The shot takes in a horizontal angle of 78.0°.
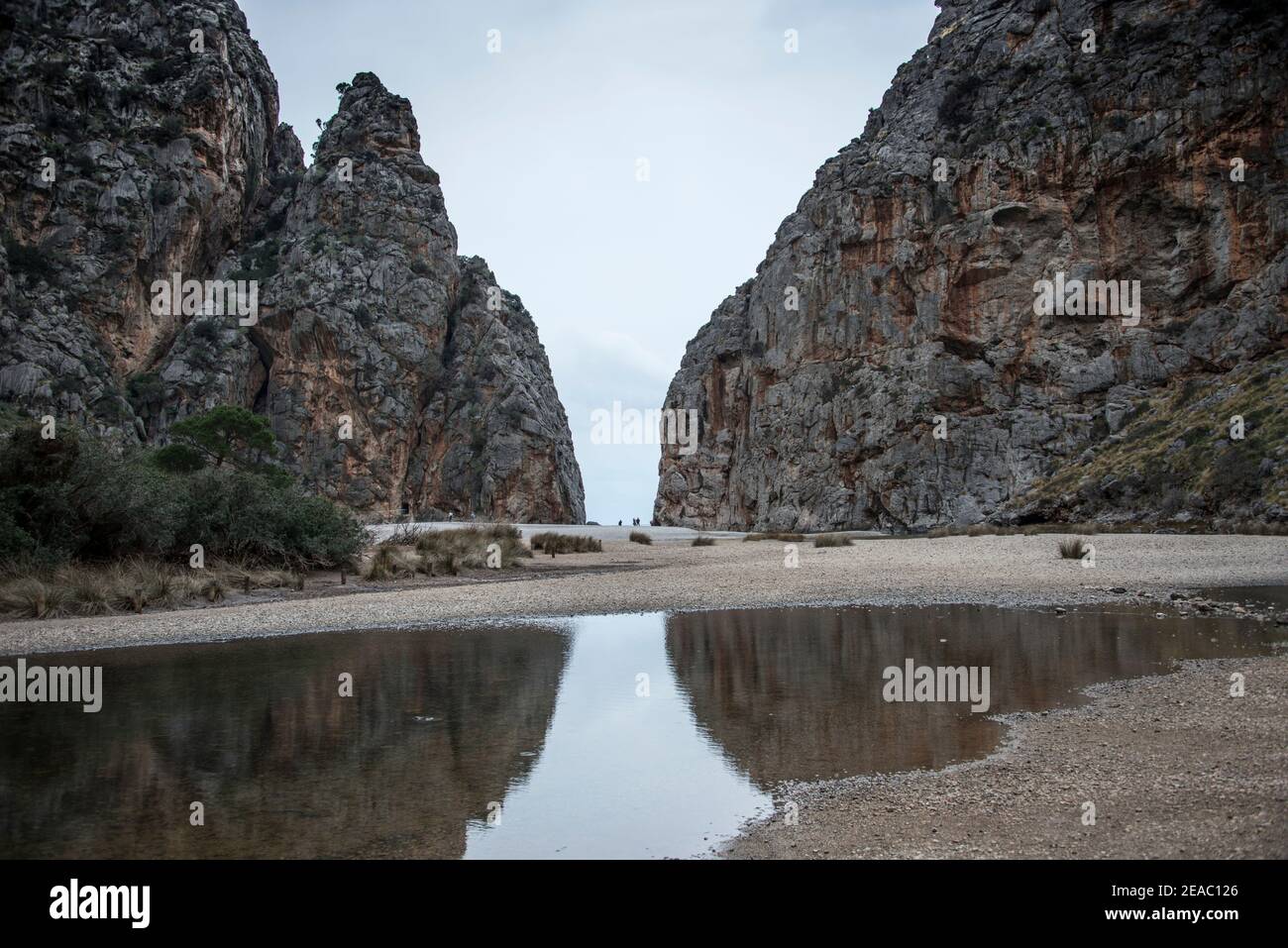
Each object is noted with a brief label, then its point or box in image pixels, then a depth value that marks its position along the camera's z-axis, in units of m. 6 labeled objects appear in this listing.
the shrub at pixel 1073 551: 21.91
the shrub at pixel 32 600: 15.16
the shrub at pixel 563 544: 36.06
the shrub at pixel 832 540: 36.87
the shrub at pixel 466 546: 25.58
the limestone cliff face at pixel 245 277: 61.06
